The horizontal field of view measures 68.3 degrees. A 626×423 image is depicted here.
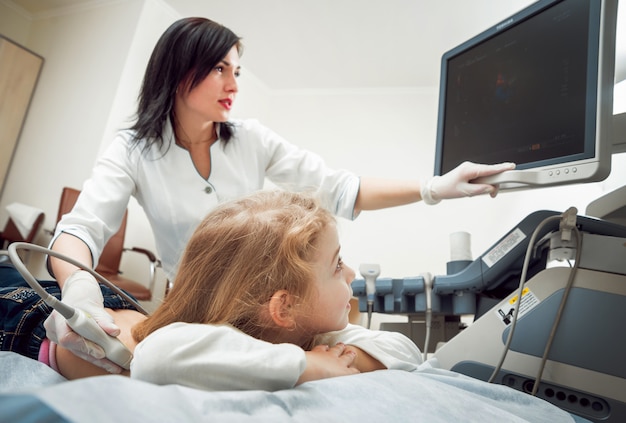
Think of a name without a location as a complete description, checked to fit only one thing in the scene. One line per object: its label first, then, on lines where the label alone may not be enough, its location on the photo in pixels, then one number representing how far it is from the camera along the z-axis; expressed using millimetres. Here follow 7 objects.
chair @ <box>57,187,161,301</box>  2824
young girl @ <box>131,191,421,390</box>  683
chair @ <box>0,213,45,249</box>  3338
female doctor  1323
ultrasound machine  779
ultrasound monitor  838
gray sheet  329
